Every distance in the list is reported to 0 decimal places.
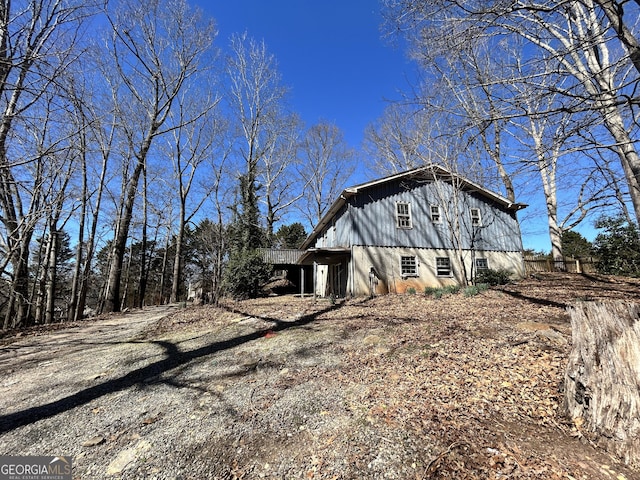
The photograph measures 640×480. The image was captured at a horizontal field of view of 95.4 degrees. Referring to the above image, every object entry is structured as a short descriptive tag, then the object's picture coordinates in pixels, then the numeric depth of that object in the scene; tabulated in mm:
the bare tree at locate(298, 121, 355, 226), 27844
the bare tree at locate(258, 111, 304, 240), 25280
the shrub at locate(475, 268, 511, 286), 12688
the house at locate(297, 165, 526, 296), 13805
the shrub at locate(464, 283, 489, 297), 10633
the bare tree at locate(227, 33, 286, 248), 22188
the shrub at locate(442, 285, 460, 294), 11502
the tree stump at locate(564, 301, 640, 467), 2525
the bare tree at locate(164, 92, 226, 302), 19798
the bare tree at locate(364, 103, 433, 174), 12816
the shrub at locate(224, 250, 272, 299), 16984
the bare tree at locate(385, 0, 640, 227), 3836
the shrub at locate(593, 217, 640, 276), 13727
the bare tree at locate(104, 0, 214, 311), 13363
